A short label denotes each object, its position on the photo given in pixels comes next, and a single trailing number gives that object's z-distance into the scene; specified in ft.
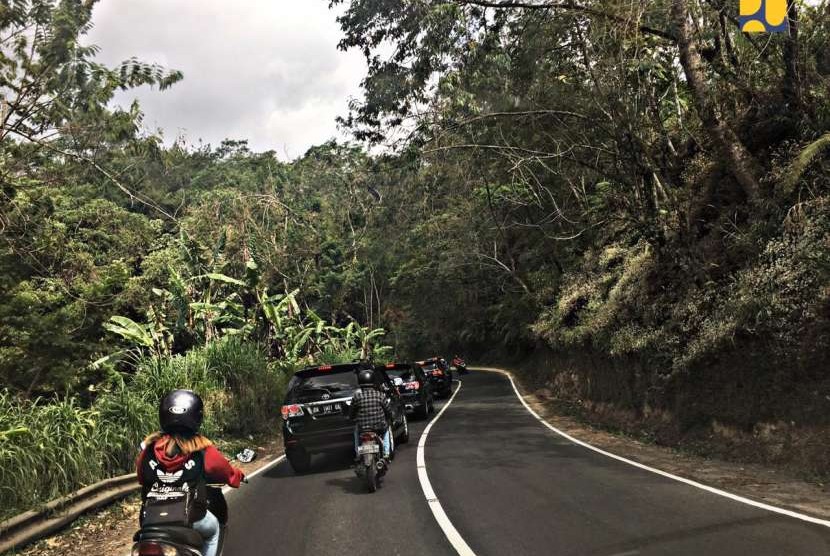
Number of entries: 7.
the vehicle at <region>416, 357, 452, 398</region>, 85.61
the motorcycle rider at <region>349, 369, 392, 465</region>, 28.76
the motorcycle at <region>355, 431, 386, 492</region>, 27.04
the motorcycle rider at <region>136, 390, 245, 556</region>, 12.79
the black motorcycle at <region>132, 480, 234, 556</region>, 11.64
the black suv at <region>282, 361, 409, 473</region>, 33.14
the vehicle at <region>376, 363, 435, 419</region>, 58.80
